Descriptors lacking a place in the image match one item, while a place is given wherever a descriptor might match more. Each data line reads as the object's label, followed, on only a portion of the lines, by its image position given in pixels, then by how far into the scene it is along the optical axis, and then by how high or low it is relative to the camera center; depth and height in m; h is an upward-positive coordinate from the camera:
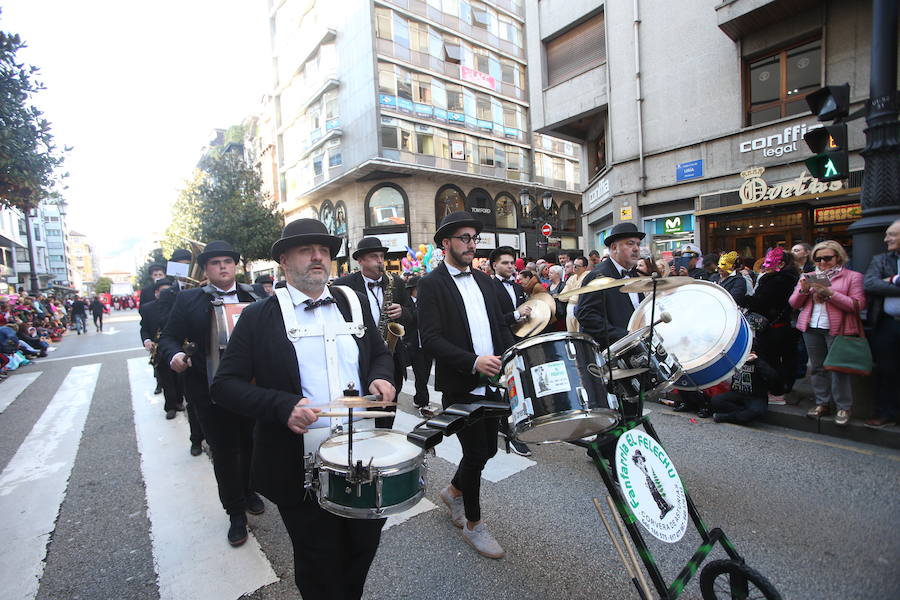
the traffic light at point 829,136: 5.48 +1.53
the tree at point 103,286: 95.29 +3.45
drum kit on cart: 1.84 -0.67
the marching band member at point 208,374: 3.51 -0.63
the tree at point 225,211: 31.75 +5.92
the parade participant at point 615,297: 3.44 -0.17
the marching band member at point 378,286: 5.24 +0.02
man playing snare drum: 2.06 -0.42
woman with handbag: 4.87 -0.52
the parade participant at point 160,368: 6.54 -0.96
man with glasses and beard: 3.02 -0.35
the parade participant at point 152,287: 7.85 +0.22
